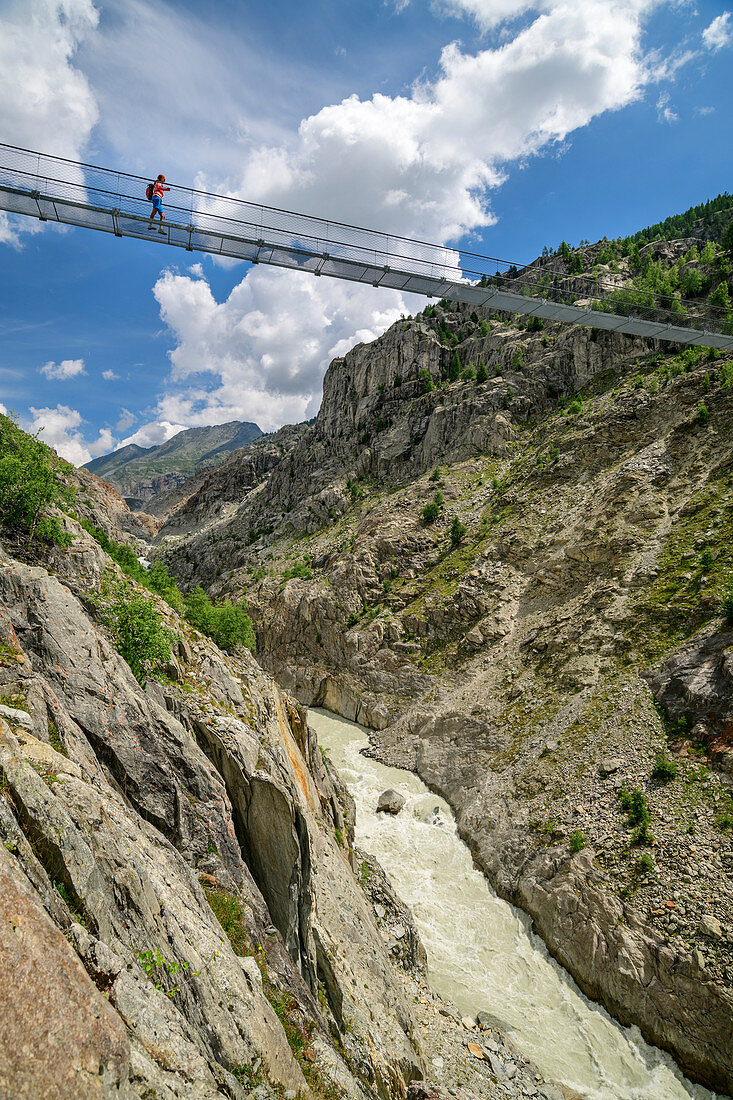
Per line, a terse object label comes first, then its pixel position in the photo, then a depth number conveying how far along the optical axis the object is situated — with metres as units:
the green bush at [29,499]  14.47
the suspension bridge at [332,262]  15.06
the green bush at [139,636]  13.52
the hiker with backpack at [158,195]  15.58
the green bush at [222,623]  30.69
